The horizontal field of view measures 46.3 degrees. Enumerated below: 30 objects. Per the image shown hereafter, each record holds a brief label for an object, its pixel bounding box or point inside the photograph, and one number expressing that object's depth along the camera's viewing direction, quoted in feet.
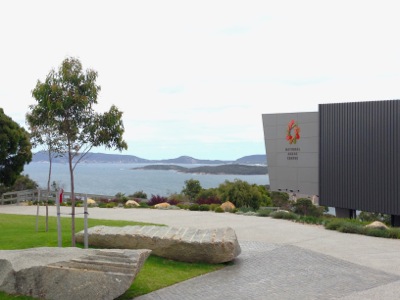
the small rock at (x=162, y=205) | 86.25
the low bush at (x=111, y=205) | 88.51
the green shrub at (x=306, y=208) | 97.31
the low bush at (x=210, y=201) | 94.79
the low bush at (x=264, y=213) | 71.31
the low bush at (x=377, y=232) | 50.70
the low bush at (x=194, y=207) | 83.46
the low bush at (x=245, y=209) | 77.97
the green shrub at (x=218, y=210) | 79.87
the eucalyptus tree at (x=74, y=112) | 35.86
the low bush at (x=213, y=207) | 82.26
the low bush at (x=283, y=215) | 66.40
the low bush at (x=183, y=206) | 85.46
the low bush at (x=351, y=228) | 52.65
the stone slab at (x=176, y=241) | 34.96
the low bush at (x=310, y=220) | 61.80
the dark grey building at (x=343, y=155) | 79.30
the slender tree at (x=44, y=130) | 36.86
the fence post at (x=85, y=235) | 36.15
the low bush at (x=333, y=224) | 55.72
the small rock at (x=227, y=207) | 81.28
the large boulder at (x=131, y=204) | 88.91
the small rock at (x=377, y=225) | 53.36
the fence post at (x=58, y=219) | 35.81
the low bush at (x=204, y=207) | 82.79
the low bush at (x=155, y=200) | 95.59
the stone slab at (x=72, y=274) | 25.41
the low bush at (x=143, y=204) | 89.00
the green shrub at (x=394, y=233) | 50.15
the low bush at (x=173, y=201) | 96.20
